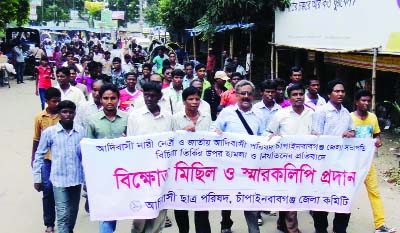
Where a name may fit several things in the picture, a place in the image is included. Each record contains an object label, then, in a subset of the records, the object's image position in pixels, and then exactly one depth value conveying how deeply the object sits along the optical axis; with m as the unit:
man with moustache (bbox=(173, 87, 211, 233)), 4.62
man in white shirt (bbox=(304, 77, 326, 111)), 6.18
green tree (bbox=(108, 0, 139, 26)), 67.04
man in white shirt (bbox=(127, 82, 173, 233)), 4.41
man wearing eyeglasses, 4.68
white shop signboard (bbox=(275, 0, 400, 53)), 8.72
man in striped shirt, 4.40
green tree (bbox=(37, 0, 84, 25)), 72.25
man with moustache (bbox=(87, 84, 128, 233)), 4.49
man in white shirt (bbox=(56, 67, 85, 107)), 6.70
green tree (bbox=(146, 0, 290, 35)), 14.66
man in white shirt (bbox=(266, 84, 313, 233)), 4.79
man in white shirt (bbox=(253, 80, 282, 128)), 5.54
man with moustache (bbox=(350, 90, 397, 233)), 4.97
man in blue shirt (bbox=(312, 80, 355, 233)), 4.88
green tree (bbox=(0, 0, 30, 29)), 22.17
